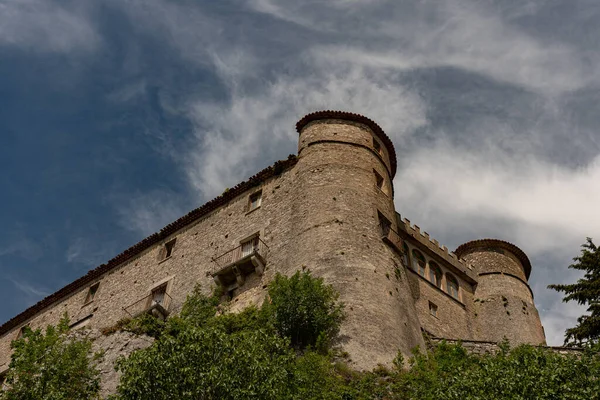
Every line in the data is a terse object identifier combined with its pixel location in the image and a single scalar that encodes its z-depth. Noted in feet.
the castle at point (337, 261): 84.84
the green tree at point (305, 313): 76.38
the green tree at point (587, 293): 90.02
